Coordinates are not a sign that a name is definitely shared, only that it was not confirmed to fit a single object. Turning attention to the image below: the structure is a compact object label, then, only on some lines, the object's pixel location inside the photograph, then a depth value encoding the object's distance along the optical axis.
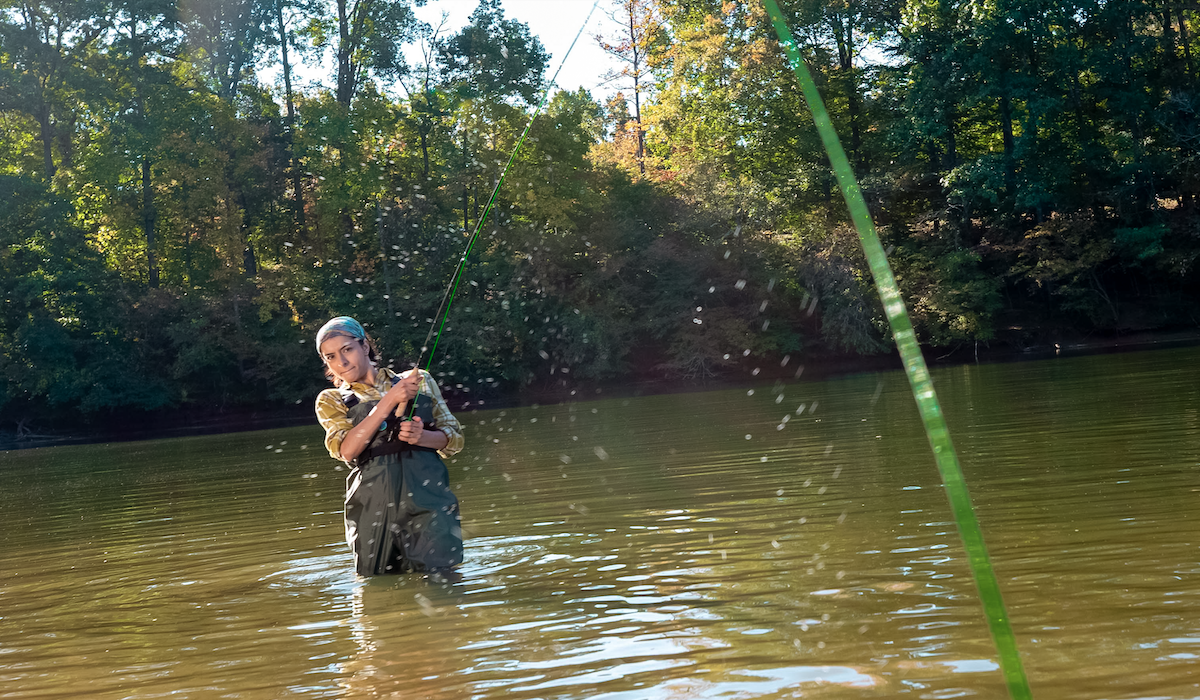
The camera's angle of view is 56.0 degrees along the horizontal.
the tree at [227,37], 47.00
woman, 5.95
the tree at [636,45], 49.19
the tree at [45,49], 42.91
